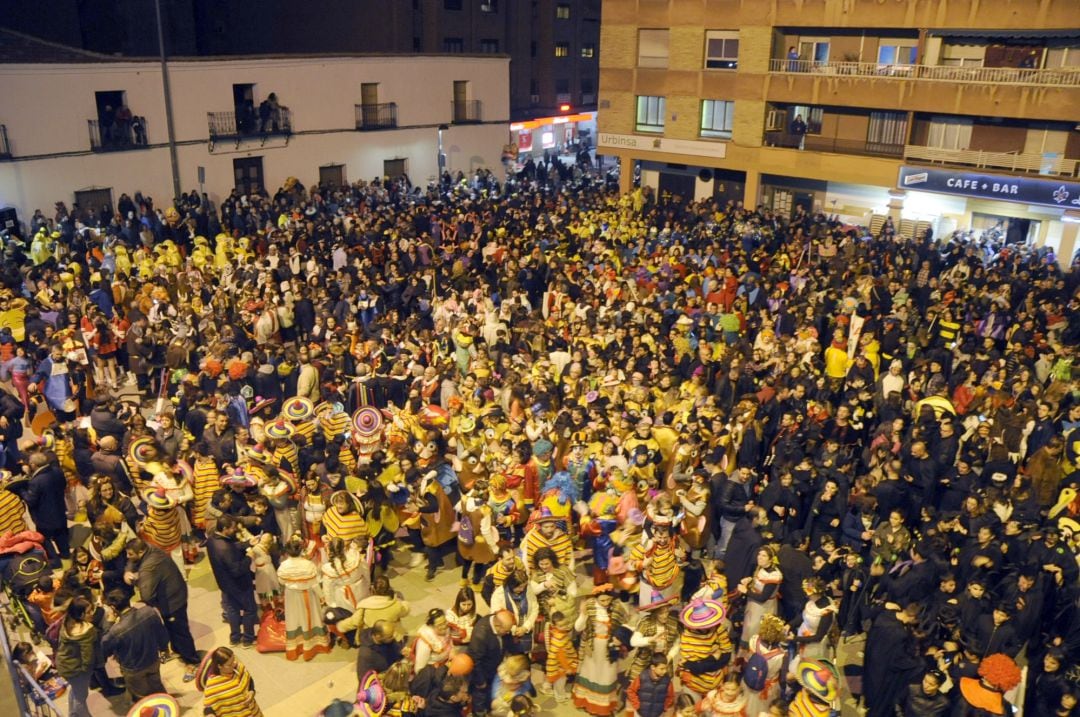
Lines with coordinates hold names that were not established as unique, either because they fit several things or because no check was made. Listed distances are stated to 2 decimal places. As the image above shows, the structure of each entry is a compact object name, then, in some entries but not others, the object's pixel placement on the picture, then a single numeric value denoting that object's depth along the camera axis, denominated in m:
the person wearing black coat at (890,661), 7.65
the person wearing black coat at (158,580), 7.97
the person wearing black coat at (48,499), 9.52
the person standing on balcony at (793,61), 28.88
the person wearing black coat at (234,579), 8.46
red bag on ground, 9.12
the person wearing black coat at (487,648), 7.38
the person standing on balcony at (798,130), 29.61
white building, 26.17
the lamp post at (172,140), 28.23
